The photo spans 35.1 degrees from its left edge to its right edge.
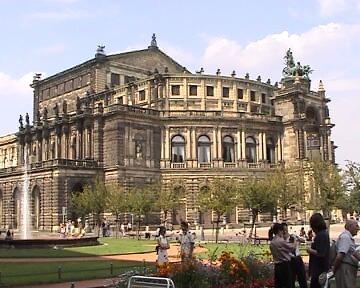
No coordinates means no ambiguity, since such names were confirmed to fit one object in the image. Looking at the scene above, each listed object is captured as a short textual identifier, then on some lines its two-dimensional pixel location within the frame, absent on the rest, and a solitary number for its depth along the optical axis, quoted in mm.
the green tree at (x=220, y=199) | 50900
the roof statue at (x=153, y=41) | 99181
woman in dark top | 13344
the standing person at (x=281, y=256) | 14180
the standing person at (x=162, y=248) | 19406
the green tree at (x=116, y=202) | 60438
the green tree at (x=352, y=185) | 38375
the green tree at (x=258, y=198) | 49625
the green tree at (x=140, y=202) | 59312
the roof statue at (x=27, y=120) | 92775
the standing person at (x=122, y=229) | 62669
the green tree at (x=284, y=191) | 52188
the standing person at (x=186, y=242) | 19516
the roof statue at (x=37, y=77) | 104625
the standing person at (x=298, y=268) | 15045
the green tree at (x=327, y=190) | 44781
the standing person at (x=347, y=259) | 11492
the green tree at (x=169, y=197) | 63531
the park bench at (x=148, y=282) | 11848
